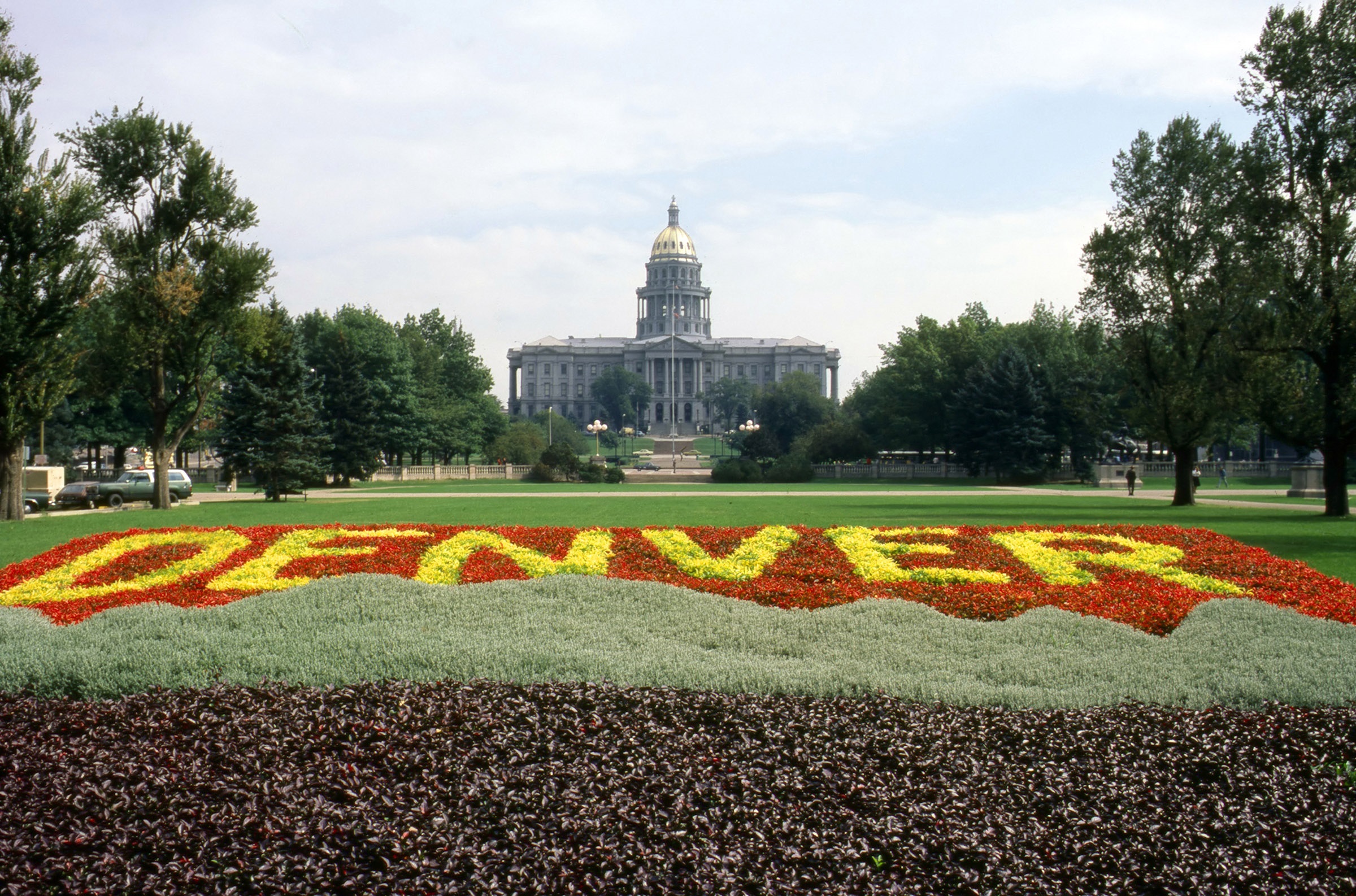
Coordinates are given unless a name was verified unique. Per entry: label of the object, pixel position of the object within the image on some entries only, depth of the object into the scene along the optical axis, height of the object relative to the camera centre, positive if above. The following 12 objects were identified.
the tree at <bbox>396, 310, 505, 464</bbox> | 63.97 +4.68
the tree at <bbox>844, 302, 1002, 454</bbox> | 62.72 +4.44
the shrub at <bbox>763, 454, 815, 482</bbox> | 61.88 -1.24
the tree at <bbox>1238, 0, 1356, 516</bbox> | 23.34 +5.23
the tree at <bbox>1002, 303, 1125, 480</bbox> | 54.56 +3.52
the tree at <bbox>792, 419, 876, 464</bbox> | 67.31 +0.47
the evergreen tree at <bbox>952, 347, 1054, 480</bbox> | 54.53 +1.64
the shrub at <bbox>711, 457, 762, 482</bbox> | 60.94 -1.17
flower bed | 10.53 -1.37
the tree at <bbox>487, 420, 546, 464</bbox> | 70.56 +0.58
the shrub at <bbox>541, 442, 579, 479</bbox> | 61.16 -0.33
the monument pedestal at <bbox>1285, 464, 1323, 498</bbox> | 37.25 -1.26
